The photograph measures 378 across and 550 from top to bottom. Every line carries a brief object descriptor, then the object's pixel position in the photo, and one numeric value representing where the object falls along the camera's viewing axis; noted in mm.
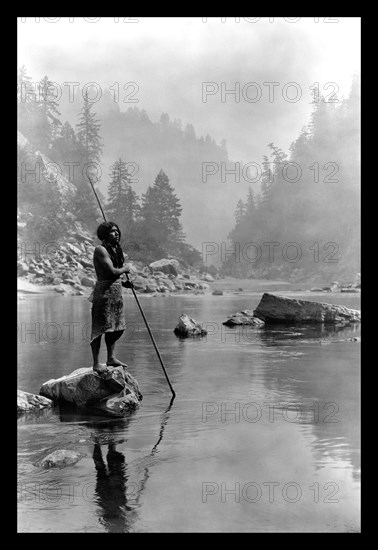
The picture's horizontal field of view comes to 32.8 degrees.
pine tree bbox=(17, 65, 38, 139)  74562
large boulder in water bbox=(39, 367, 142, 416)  9758
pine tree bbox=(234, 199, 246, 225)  91250
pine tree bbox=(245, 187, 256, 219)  89038
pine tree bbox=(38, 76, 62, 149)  77438
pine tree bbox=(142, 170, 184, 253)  67625
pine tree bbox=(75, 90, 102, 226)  70000
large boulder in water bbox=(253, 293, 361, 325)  23141
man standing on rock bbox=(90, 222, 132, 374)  9531
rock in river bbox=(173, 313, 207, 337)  19438
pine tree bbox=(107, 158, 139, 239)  67438
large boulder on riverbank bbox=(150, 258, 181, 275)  60250
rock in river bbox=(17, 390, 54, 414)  9922
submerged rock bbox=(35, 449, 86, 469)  7270
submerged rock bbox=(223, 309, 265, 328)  22625
